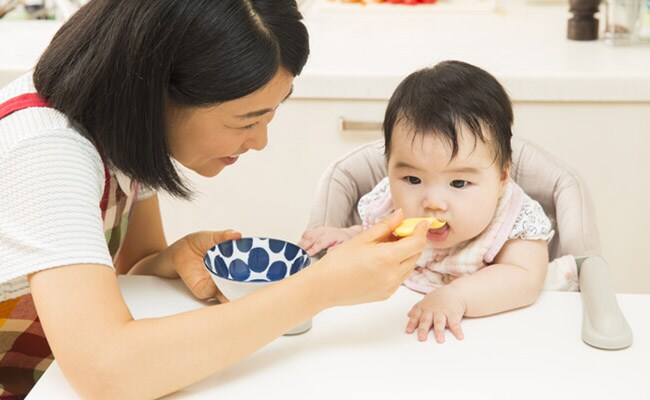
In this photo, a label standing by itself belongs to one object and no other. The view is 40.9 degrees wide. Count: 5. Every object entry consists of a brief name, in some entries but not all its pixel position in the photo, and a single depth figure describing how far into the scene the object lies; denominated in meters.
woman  0.93
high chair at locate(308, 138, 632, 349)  1.38
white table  0.94
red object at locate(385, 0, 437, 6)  2.43
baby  1.20
